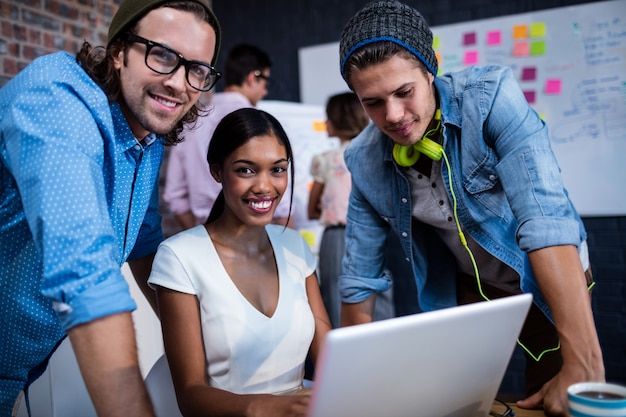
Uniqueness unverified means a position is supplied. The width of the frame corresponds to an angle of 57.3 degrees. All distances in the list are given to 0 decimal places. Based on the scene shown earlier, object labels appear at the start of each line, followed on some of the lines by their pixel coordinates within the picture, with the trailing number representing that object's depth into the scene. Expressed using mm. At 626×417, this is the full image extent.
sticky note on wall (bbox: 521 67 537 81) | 3401
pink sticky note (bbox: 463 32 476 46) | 3568
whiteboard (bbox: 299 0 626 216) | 3195
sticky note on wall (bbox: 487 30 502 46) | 3484
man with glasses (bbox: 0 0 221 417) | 832
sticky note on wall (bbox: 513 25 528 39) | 3399
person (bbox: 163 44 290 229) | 2830
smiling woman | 1373
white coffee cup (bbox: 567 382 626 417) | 779
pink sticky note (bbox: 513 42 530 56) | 3410
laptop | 668
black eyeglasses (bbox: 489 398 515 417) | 1070
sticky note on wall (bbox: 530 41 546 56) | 3363
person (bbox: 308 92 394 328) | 3189
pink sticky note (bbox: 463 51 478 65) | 3566
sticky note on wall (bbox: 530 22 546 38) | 3352
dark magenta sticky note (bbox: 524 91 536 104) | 3416
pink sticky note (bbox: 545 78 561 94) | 3342
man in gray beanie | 1123
